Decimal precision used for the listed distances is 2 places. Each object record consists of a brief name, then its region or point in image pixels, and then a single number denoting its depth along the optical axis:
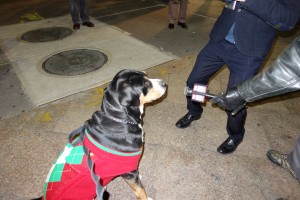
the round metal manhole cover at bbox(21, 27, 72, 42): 6.07
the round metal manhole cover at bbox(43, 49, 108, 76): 4.70
